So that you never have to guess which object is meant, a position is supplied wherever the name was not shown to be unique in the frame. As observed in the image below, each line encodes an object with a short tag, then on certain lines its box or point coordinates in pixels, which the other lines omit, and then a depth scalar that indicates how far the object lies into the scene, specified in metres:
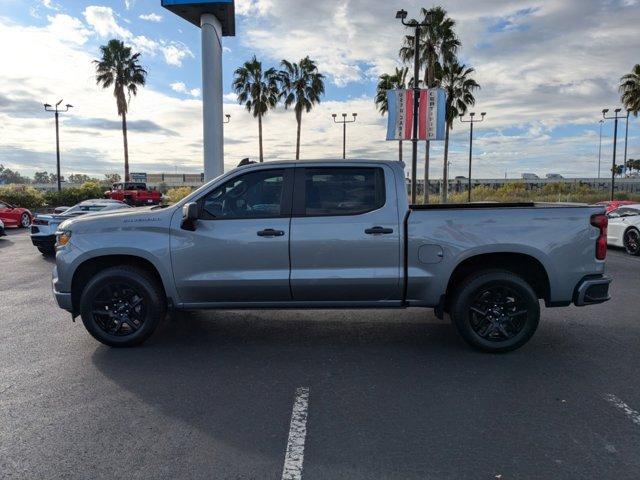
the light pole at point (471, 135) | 45.38
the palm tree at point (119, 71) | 39.12
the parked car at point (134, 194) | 36.00
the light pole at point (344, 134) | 48.94
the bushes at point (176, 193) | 40.76
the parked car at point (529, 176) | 100.38
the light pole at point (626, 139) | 47.74
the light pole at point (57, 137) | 32.62
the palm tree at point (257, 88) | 44.50
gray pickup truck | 4.91
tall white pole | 16.41
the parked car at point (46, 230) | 12.67
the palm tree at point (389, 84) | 41.50
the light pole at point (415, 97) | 18.48
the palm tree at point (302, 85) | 45.50
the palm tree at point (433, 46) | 31.02
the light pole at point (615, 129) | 39.09
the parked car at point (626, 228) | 12.55
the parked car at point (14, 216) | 20.43
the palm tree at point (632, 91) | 40.22
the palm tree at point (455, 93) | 38.19
